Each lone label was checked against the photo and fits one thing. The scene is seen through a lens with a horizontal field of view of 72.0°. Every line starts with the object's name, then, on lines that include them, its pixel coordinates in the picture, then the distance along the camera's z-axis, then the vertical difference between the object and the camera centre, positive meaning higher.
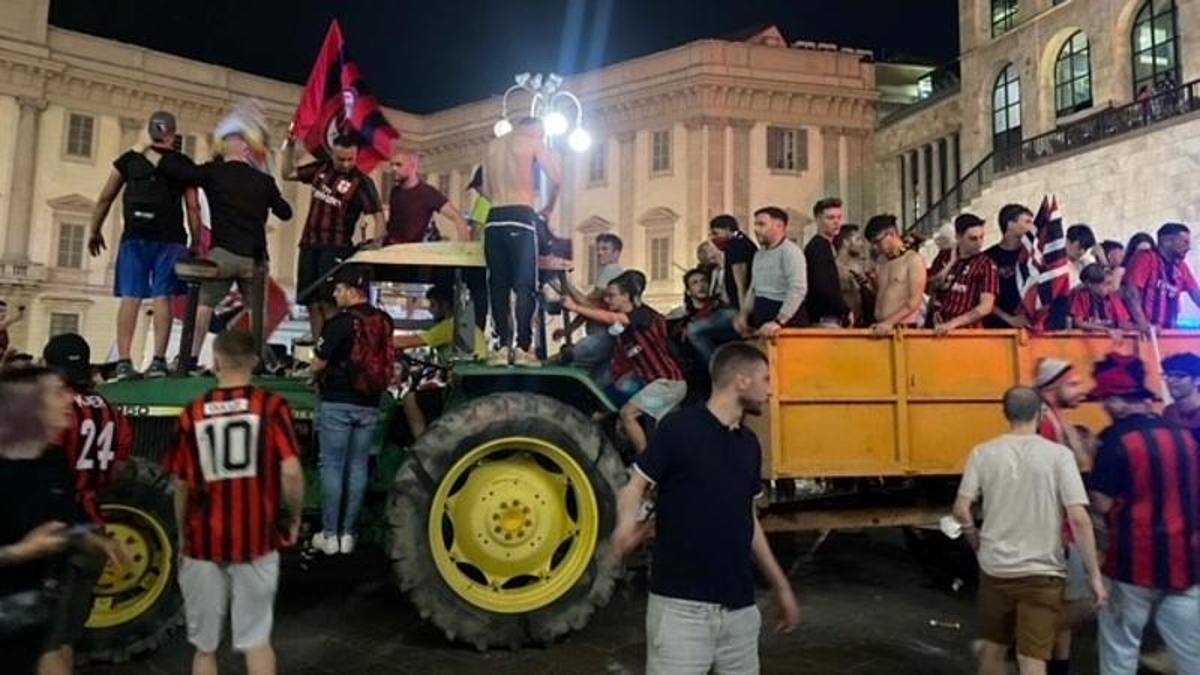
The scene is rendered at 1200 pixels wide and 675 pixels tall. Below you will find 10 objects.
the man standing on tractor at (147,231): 6.10 +1.14
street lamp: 17.37 +6.39
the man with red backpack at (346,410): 4.83 -0.14
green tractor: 4.60 -0.73
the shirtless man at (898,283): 5.87 +0.82
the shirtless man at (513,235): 5.58 +1.04
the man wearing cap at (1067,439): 4.16 -0.24
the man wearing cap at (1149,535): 3.83 -0.64
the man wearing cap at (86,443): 3.64 -0.29
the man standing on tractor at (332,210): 6.20 +1.38
